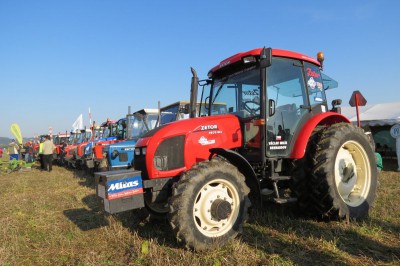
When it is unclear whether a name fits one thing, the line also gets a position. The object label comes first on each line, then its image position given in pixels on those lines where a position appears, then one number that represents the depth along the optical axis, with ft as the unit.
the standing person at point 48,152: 41.96
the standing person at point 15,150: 48.97
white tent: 39.43
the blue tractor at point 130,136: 26.99
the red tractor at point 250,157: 10.49
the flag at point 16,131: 56.18
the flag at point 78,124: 59.52
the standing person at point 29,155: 59.88
